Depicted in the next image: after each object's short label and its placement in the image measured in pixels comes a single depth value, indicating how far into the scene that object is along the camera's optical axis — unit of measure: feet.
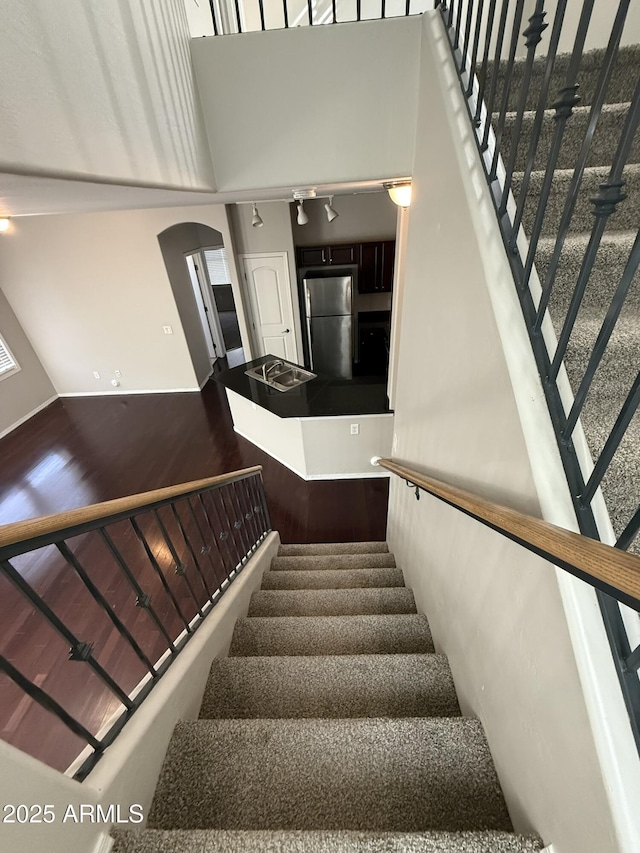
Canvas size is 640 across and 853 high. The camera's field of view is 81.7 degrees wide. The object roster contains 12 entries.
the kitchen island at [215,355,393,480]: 12.46
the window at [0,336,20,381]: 18.27
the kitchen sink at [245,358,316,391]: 14.47
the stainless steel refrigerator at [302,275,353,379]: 17.76
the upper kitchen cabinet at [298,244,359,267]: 17.95
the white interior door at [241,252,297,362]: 17.49
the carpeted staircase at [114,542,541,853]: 2.48
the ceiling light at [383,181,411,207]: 6.86
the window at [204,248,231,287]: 31.60
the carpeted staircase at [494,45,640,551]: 2.74
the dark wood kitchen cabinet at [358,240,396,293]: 17.92
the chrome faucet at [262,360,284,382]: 14.87
